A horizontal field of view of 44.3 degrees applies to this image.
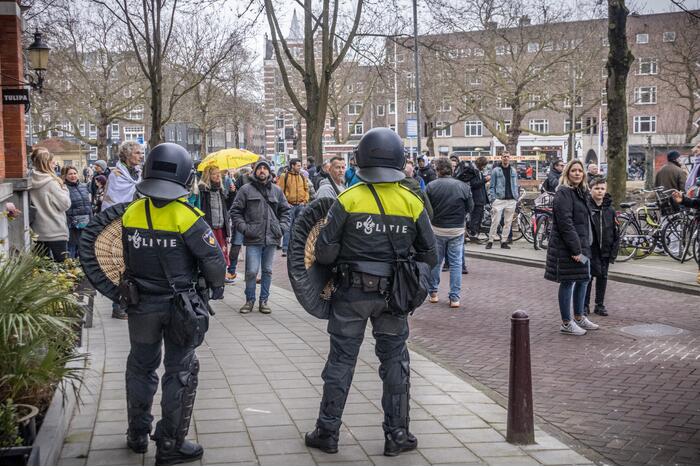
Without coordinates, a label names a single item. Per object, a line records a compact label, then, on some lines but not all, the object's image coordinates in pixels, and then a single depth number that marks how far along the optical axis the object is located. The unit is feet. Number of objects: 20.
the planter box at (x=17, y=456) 13.44
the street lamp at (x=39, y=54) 57.93
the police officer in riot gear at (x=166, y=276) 15.98
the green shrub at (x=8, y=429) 13.94
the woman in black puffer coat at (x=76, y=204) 40.60
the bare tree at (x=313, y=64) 75.20
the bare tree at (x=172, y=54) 69.56
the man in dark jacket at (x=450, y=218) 37.04
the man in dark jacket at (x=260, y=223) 34.86
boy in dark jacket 32.35
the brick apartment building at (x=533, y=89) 142.00
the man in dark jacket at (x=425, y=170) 57.98
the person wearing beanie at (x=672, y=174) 55.11
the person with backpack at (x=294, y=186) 55.36
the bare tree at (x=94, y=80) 139.64
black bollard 17.56
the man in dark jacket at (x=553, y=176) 62.23
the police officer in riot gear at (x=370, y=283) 16.74
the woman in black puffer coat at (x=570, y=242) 29.81
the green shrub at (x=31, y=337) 15.62
